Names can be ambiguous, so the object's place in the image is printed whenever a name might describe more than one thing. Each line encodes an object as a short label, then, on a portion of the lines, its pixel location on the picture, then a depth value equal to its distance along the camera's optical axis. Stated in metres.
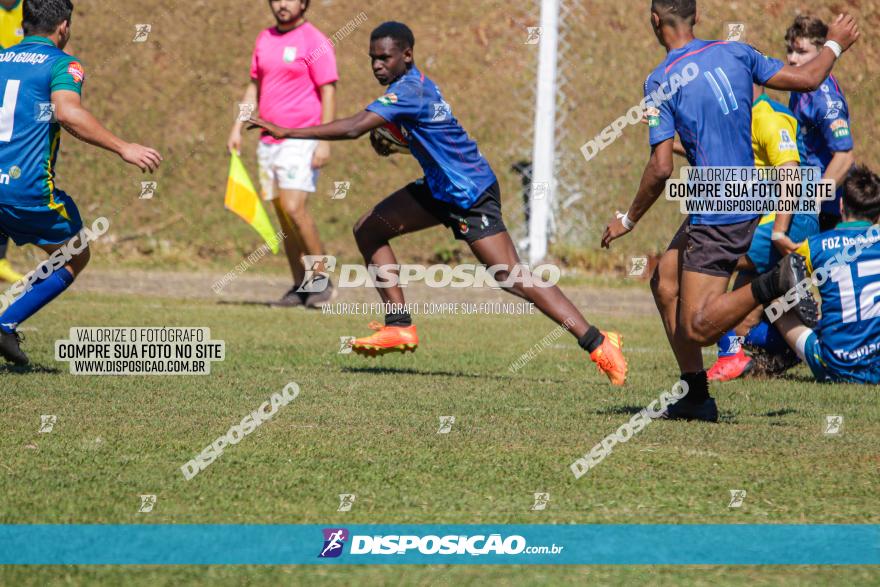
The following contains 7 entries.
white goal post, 27.27
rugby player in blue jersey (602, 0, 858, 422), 11.89
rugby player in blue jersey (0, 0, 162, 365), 13.86
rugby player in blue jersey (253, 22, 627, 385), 14.37
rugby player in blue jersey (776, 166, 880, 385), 15.50
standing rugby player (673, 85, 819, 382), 15.78
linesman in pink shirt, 22.41
